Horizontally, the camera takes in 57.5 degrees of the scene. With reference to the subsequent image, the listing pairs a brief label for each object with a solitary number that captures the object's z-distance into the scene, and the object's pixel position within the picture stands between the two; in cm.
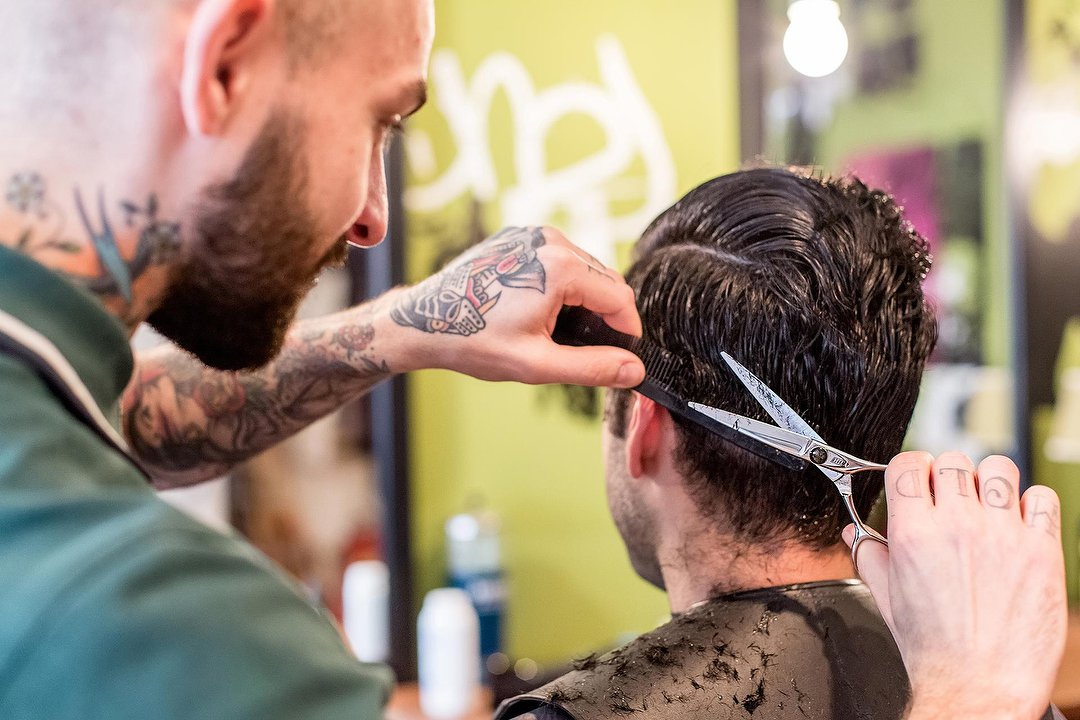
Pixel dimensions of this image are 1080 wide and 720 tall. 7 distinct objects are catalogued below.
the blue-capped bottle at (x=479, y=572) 229
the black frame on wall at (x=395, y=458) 226
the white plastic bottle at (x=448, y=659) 214
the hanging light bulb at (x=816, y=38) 279
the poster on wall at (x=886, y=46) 296
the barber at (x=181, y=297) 59
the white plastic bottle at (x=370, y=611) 228
